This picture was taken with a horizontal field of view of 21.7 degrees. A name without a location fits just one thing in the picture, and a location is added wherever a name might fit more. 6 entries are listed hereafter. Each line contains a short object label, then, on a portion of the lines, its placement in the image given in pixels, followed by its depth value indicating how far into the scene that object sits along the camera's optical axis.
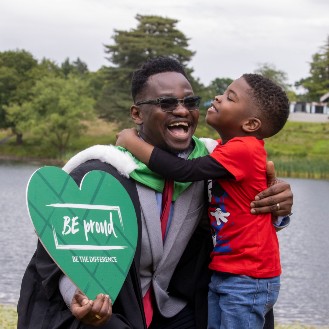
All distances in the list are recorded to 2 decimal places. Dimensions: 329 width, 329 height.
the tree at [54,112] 50.72
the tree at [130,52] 53.31
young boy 3.25
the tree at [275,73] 70.64
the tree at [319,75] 70.94
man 3.07
